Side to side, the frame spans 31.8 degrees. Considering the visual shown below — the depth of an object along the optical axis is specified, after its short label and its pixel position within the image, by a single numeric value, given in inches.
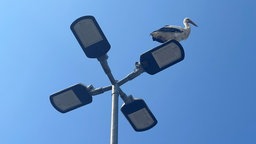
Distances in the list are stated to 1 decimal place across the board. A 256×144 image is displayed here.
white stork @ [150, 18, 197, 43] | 231.6
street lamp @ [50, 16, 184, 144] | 187.8
